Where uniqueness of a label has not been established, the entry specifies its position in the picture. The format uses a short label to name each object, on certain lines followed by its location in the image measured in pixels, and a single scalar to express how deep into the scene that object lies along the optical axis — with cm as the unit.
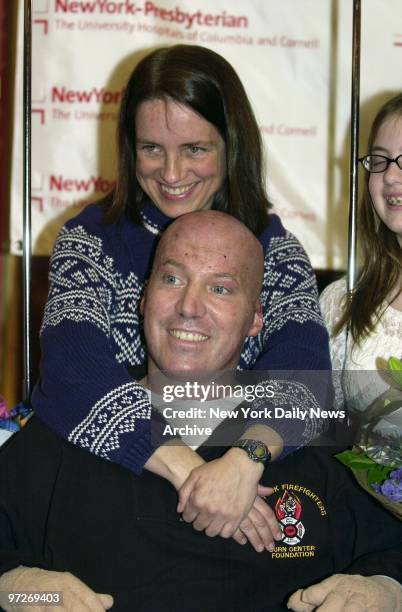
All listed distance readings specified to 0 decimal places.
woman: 188
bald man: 159
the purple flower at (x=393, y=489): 141
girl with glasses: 204
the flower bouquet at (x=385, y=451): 142
